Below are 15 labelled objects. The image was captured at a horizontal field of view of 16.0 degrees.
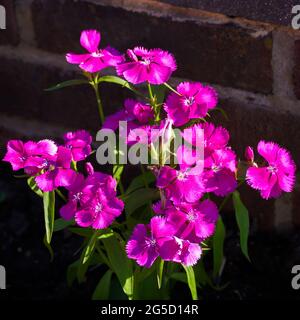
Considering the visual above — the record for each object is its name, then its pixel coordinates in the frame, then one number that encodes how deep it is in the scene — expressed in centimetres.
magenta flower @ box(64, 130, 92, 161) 75
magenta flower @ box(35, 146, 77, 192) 73
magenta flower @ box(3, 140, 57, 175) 73
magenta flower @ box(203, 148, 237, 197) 72
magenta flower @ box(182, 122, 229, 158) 73
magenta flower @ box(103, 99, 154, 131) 76
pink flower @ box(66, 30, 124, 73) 76
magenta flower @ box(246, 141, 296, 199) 72
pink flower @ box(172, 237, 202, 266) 72
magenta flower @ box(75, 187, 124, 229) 73
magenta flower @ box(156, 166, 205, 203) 71
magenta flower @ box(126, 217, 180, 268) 71
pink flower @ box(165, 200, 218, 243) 72
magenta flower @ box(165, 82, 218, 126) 74
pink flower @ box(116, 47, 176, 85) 74
